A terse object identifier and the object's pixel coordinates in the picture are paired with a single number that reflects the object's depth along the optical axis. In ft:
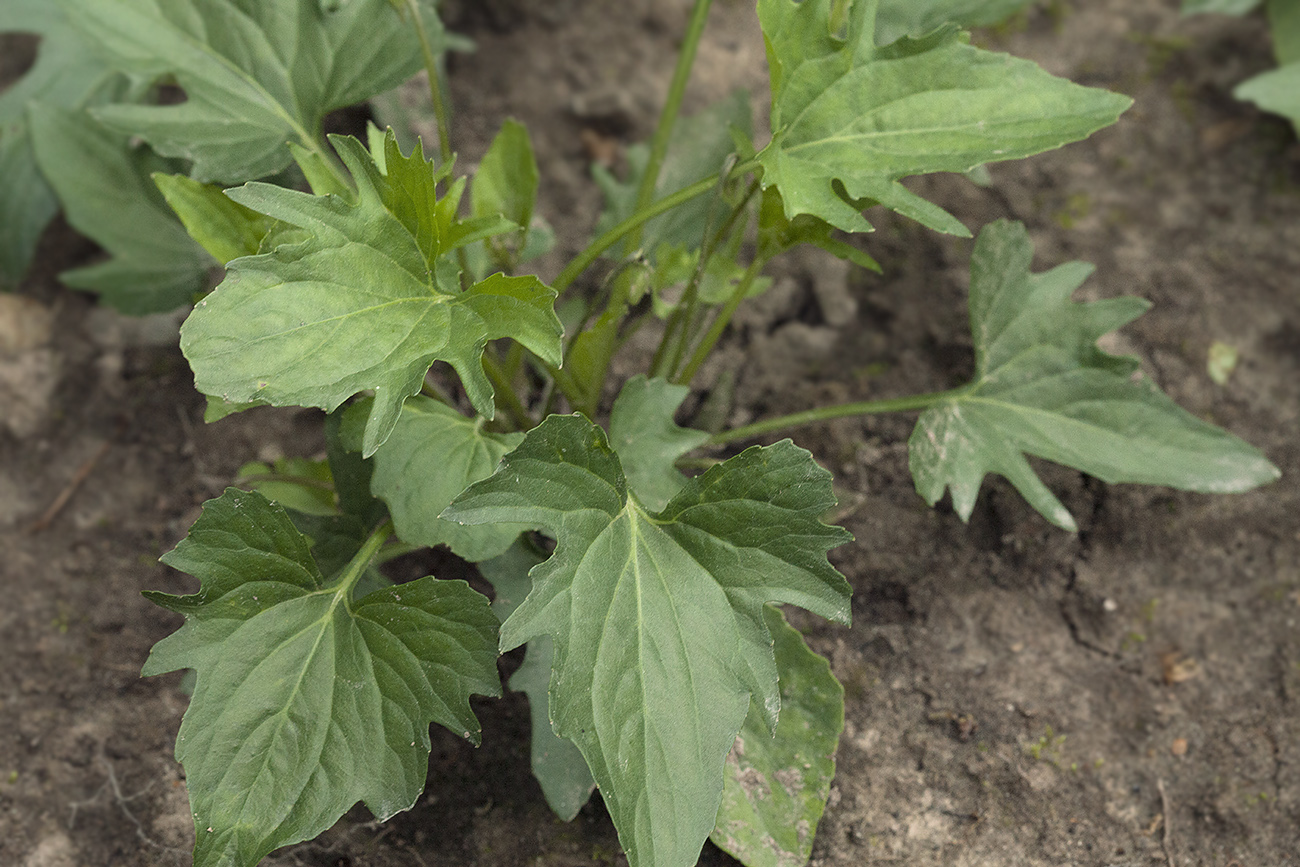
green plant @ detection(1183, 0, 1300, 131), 2.35
